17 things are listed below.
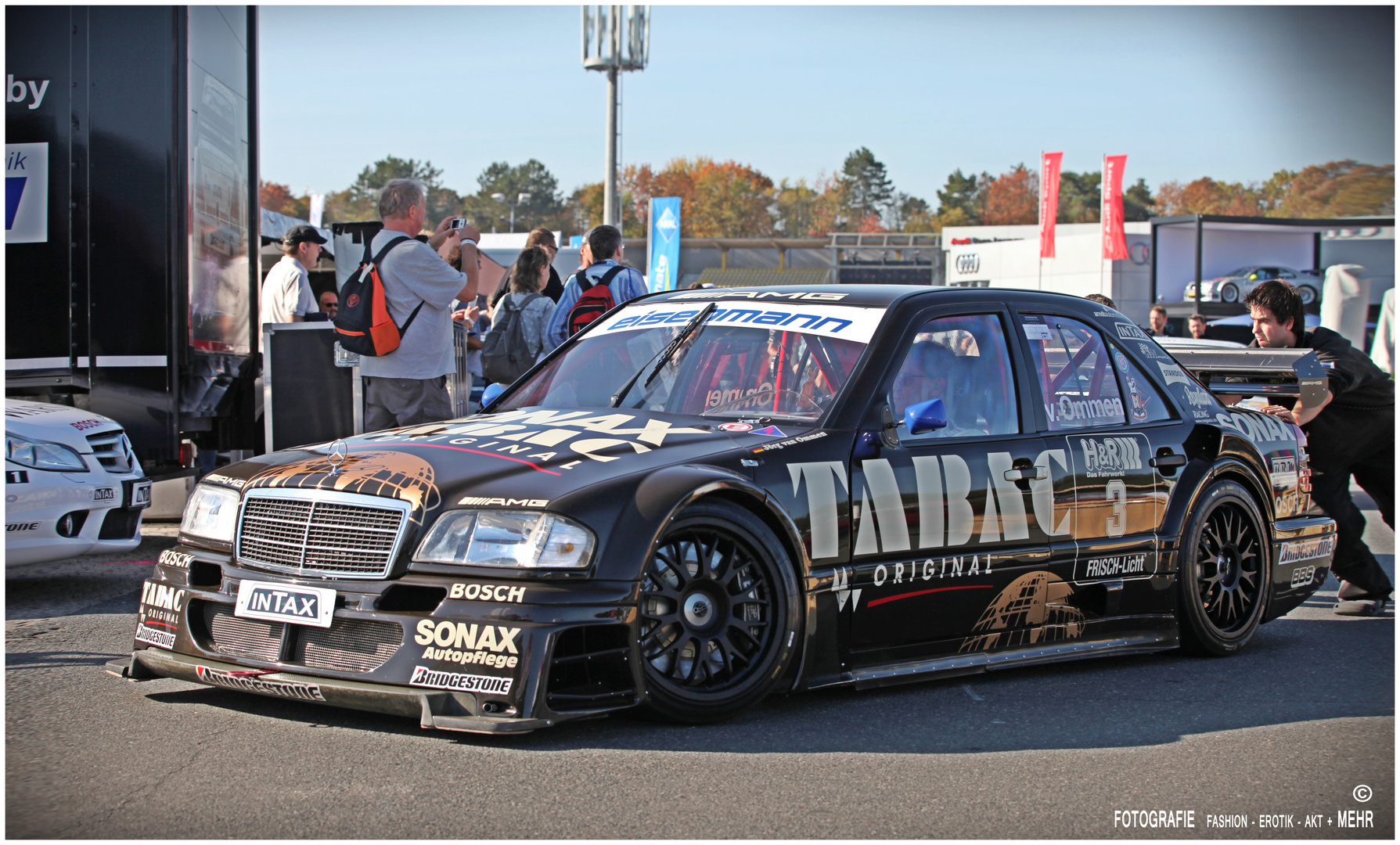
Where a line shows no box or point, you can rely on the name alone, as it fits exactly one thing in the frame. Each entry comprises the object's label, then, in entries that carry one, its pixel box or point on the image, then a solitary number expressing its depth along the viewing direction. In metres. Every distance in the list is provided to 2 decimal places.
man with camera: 6.43
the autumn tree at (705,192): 105.31
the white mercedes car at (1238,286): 29.34
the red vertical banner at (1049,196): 38.28
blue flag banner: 29.84
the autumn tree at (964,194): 130.75
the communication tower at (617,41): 37.53
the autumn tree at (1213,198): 93.38
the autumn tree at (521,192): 130.50
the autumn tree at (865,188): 129.00
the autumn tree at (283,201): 103.56
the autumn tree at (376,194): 123.75
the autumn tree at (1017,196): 109.50
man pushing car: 6.98
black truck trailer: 7.52
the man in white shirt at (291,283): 9.72
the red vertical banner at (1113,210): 35.06
